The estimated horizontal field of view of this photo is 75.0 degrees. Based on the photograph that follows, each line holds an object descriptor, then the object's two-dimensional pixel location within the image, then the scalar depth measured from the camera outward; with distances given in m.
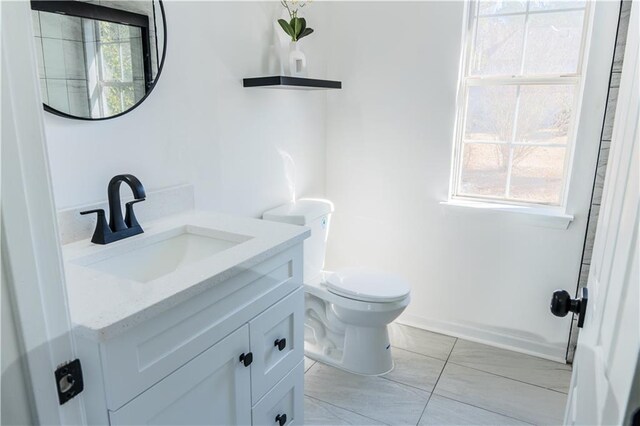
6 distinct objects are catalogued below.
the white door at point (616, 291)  0.49
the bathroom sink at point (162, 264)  0.89
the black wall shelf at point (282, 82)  1.85
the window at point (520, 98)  2.09
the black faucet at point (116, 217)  1.31
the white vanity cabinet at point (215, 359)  0.88
